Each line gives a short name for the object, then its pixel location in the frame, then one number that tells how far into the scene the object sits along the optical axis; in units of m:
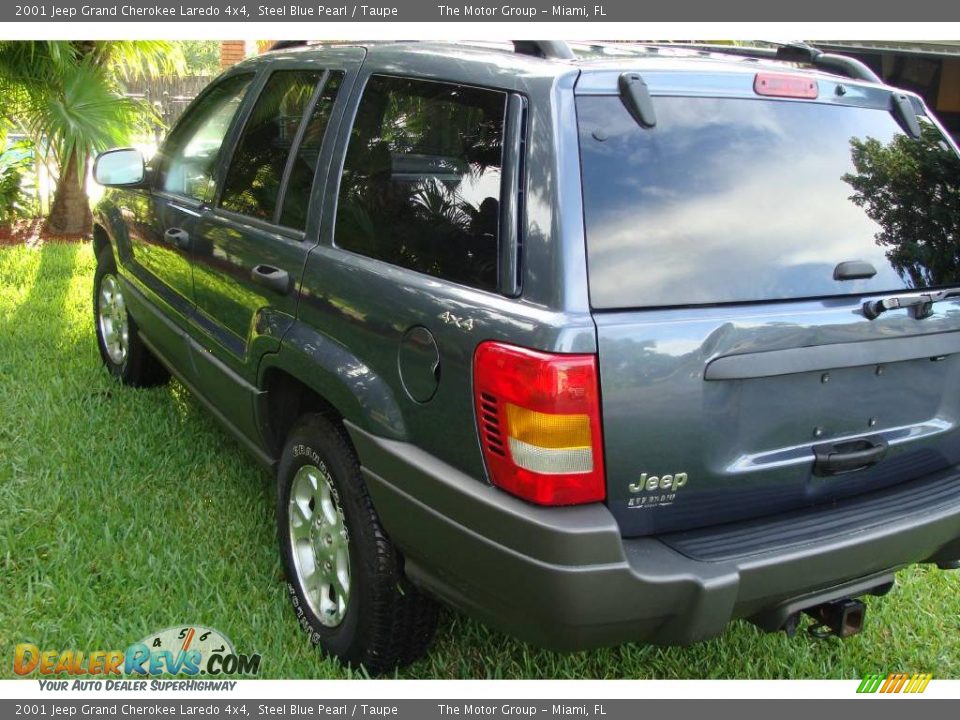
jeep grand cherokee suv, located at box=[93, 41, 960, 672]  2.12
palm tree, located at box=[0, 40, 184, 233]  8.32
